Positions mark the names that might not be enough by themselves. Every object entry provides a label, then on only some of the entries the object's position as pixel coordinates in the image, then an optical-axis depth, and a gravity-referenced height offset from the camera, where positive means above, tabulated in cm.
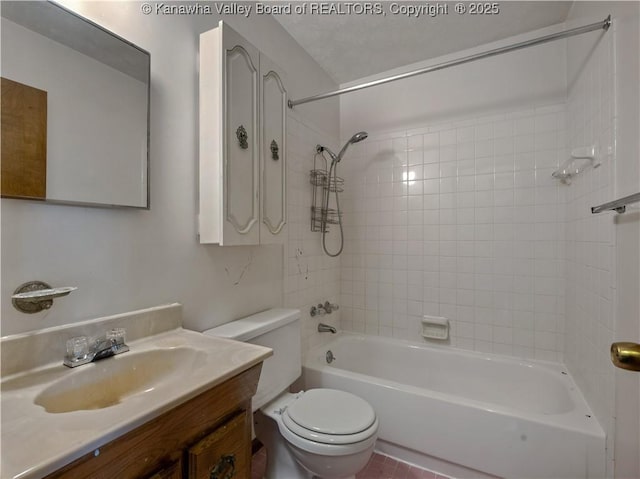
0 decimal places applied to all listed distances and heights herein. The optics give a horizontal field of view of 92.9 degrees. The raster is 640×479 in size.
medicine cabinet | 126 +44
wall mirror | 81 +40
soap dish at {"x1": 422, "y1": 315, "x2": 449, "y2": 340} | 216 -62
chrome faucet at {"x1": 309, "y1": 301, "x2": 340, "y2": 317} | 214 -50
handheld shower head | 209 +72
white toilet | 118 -74
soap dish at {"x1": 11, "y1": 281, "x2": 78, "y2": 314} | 77 -14
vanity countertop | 49 -35
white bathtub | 130 -88
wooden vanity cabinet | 57 -45
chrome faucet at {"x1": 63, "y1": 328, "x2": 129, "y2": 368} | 86 -32
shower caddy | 217 +35
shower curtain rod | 125 +89
